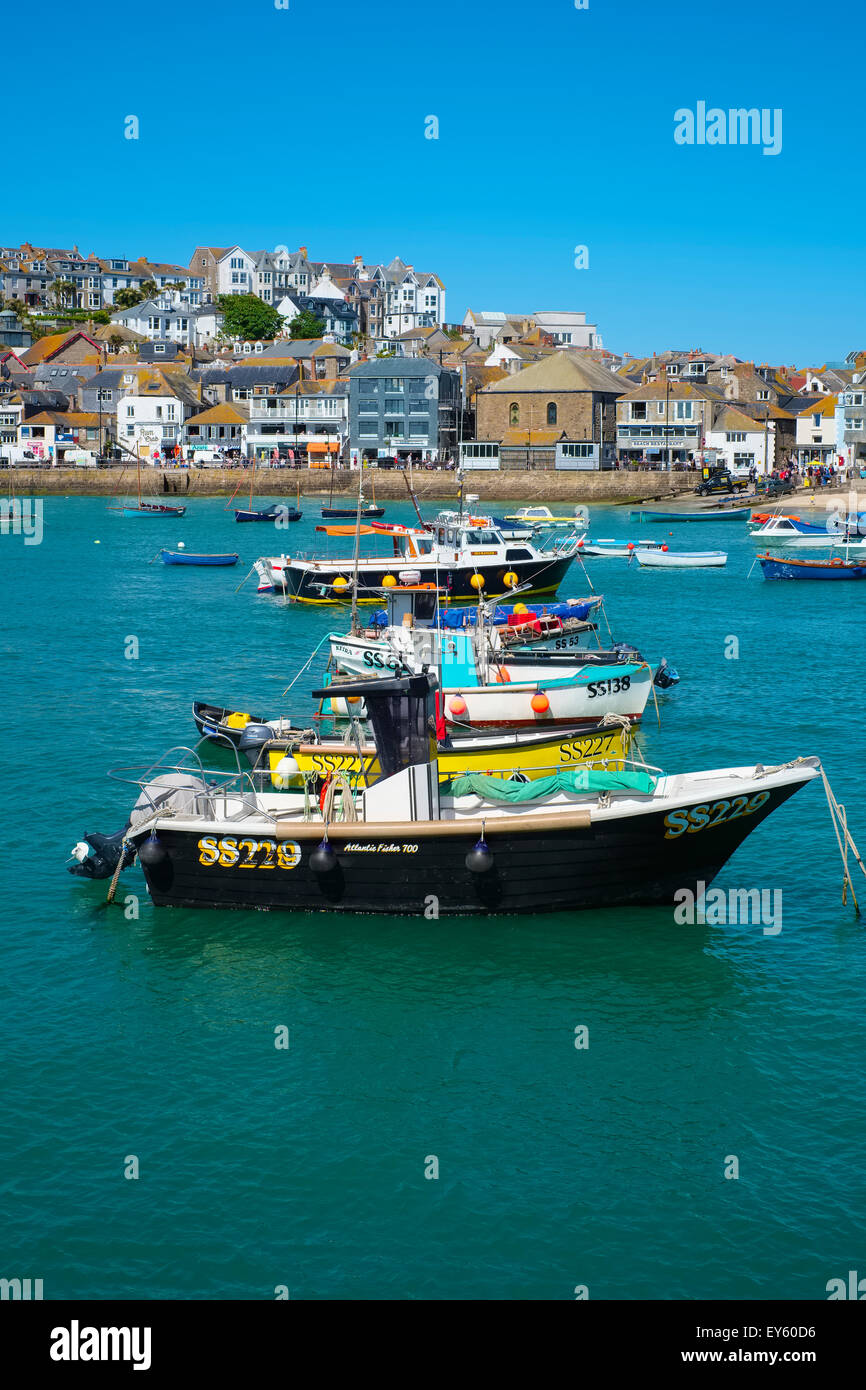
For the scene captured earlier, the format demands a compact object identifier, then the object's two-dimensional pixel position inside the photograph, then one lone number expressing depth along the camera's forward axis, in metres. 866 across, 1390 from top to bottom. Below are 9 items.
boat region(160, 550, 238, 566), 67.25
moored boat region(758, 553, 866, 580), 61.66
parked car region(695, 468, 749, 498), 100.62
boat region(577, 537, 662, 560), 71.56
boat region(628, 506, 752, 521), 92.56
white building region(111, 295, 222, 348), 177.75
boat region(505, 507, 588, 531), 80.12
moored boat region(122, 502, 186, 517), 95.12
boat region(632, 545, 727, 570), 68.19
